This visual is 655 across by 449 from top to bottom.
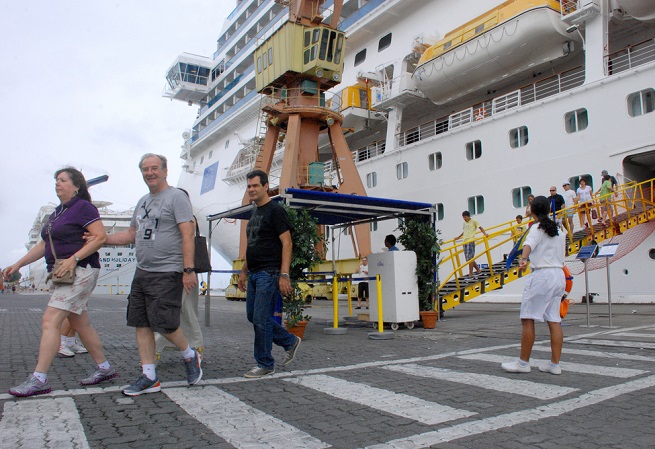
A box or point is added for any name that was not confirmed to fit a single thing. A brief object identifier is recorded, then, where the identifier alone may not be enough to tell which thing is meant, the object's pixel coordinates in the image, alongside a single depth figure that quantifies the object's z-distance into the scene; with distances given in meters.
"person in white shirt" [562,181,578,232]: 12.86
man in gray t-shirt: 3.94
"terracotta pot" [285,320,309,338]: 7.74
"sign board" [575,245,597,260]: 8.37
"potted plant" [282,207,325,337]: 7.71
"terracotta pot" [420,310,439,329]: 9.00
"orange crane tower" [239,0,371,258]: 18.53
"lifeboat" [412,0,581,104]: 15.67
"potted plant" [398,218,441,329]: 9.23
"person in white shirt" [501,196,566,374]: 4.57
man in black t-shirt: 4.53
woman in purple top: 3.87
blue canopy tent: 8.02
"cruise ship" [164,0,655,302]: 13.77
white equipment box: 8.70
